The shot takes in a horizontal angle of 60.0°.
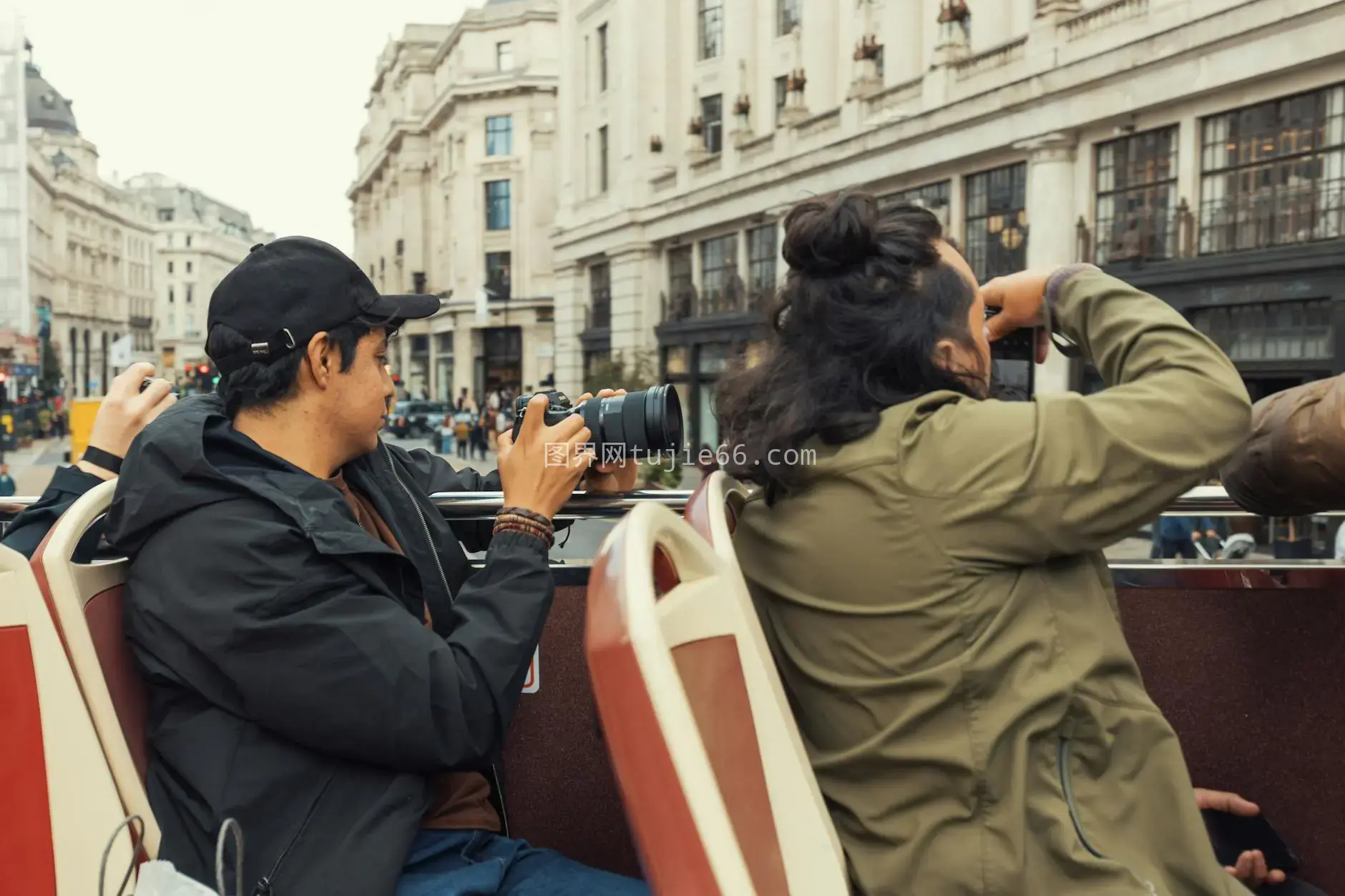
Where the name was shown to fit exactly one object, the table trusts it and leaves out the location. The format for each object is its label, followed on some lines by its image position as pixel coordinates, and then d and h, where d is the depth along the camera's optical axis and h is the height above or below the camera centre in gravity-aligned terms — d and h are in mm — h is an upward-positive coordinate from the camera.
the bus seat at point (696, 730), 1404 -446
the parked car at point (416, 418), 41250 -1195
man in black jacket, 1801 -390
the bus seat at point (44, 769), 1827 -609
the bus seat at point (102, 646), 1852 -429
